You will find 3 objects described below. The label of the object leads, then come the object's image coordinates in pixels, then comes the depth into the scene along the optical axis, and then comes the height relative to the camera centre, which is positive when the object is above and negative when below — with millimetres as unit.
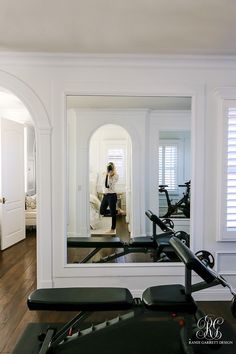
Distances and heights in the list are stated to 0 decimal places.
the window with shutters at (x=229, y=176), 2982 -70
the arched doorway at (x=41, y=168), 2951 +3
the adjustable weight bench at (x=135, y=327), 2016 -1291
